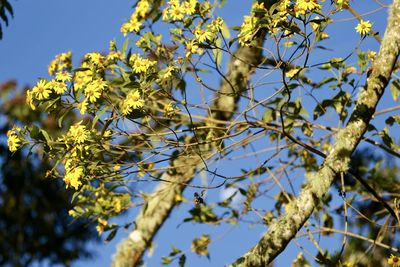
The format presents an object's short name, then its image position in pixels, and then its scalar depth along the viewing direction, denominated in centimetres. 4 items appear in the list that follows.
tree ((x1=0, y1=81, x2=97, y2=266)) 1510
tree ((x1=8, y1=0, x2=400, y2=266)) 400
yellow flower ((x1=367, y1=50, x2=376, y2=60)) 492
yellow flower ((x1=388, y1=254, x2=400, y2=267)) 457
